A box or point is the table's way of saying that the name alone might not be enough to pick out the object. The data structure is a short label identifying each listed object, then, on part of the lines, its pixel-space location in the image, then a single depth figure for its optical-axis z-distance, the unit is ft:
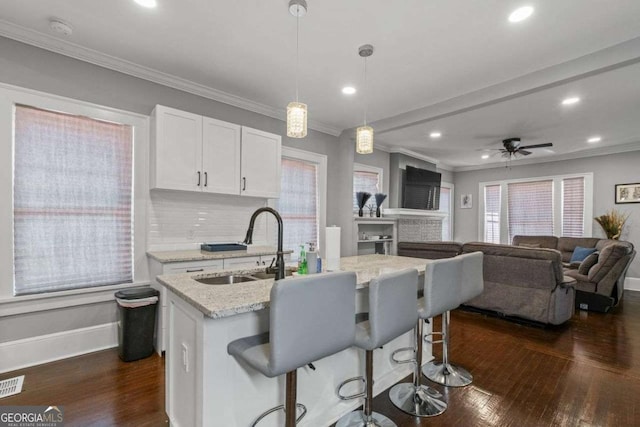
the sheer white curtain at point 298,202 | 14.75
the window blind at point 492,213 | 25.68
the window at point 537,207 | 21.30
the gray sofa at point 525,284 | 11.46
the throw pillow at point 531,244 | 21.45
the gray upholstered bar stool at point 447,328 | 7.61
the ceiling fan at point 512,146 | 17.62
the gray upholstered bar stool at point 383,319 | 5.23
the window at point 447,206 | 27.53
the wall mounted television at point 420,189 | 21.15
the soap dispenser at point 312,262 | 6.36
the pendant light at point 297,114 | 7.14
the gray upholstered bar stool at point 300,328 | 4.06
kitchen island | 4.53
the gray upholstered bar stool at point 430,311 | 6.53
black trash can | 8.75
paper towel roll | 7.20
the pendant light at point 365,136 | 8.87
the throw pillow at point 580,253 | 18.22
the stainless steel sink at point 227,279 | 6.57
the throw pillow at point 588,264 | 14.82
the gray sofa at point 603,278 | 13.62
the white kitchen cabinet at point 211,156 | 9.99
